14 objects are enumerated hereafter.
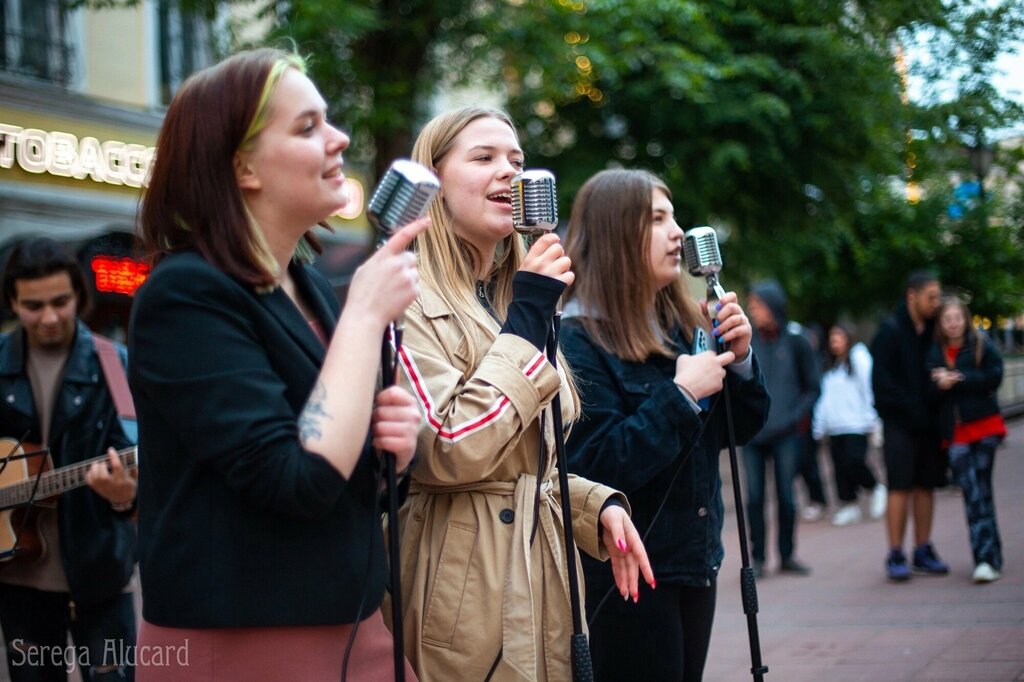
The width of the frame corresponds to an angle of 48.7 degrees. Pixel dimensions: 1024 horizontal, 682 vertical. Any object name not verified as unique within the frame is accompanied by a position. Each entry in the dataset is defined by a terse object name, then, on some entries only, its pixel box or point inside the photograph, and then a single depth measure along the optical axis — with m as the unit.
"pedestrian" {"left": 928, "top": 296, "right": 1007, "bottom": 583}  7.54
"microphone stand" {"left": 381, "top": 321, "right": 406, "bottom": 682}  2.07
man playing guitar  3.80
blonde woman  2.40
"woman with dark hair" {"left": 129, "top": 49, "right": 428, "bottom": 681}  1.87
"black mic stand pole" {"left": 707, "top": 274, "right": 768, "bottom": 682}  3.26
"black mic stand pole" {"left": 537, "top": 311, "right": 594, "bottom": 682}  2.50
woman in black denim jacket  3.25
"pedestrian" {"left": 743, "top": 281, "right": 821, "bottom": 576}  8.78
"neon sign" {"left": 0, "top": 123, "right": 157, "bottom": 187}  10.84
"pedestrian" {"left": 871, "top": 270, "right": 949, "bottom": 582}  8.02
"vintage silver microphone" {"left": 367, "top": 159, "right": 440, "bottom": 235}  2.04
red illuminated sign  10.81
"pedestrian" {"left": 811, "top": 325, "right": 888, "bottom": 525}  11.26
